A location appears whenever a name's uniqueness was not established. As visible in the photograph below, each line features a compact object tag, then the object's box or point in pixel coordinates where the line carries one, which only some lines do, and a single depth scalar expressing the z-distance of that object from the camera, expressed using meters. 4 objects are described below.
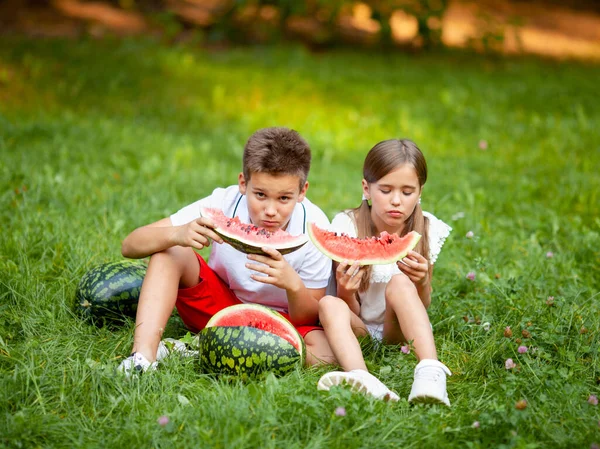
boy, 3.86
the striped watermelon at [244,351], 3.61
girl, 3.60
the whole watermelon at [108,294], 4.23
